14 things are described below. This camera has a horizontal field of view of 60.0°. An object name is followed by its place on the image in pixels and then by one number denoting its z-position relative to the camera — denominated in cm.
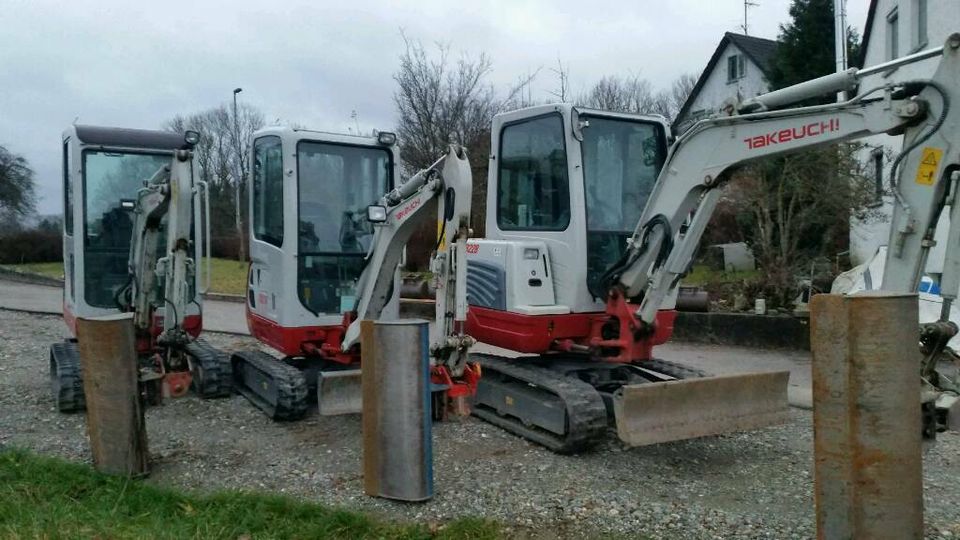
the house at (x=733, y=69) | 3195
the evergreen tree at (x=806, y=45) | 2194
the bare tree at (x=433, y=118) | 1995
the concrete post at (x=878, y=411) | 367
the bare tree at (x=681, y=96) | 4194
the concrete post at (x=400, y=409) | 521
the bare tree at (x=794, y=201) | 1334
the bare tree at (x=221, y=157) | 3938
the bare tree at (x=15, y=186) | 3919
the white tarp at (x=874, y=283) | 1007
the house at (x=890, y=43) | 1395
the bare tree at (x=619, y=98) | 3231
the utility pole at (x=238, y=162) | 2997
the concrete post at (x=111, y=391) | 576
